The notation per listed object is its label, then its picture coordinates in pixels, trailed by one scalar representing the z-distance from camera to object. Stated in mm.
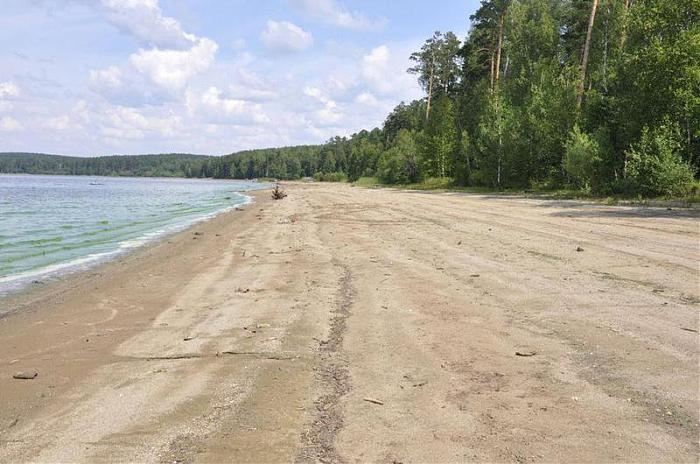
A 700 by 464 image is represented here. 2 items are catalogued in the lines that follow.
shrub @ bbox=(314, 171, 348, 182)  136500
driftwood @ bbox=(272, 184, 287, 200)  46547
